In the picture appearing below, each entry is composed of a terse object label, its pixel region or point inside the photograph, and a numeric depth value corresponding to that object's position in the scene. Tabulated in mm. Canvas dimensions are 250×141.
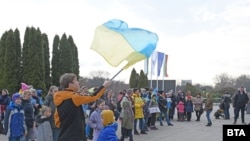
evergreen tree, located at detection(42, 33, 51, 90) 20663
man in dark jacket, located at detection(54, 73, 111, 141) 4098
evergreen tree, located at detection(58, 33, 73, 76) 21173
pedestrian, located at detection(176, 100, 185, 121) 15521
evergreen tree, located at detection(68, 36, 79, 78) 22636
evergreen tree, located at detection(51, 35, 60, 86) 21256
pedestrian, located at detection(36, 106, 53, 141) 6573
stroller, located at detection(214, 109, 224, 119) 17094
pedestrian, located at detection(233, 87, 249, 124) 13663
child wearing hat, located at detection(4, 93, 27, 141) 7177
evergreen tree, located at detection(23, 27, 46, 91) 18901
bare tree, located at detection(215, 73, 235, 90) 64803
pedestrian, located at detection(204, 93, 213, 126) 13815
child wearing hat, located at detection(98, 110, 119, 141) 4757
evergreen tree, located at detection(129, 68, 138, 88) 29868
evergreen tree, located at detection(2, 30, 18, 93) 18525
